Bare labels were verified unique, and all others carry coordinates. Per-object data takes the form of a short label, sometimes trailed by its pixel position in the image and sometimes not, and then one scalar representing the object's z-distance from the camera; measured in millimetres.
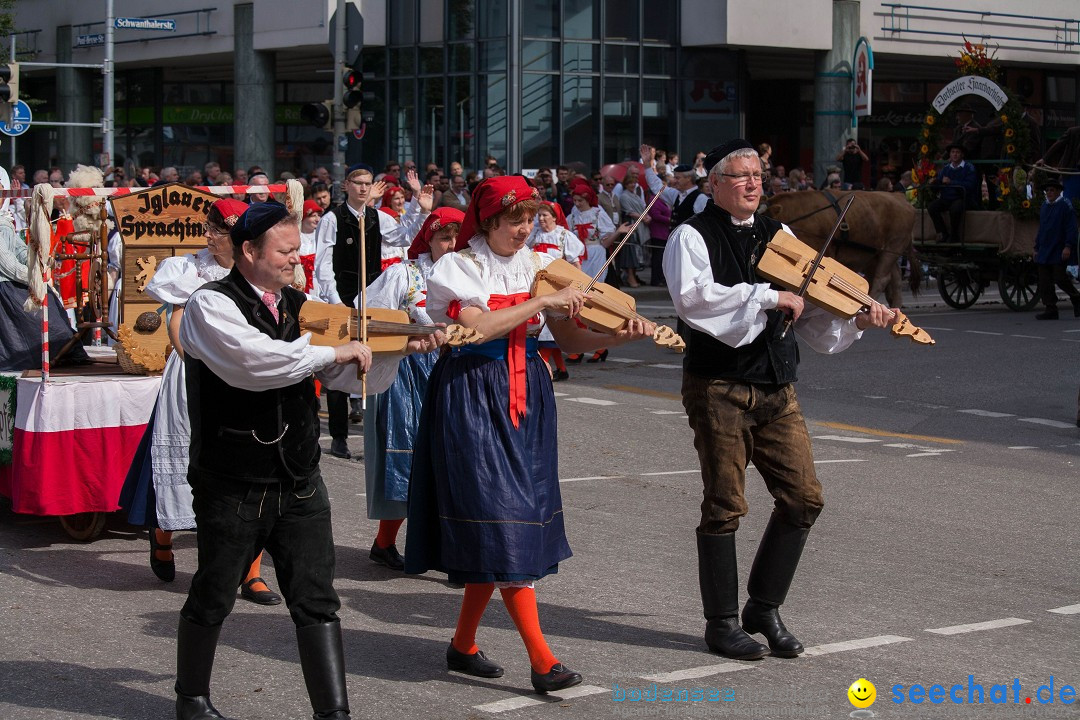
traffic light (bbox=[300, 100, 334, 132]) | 19859
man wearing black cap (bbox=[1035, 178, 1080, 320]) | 19328
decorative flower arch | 20422
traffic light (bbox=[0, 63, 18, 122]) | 24469
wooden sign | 8688
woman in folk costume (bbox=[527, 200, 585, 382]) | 14594
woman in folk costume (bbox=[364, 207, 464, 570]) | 7363
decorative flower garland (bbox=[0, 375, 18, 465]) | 7875
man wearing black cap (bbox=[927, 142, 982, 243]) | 21078
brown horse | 19312
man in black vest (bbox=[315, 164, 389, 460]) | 11055
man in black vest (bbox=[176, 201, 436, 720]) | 4742
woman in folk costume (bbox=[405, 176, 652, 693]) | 5320
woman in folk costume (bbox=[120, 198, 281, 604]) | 6902
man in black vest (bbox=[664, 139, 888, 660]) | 5766
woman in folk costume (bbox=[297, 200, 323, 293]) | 12235
